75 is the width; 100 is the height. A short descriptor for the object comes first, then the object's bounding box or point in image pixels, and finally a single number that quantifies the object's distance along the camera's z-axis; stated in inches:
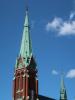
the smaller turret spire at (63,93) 4541.8
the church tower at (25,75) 3912.4
